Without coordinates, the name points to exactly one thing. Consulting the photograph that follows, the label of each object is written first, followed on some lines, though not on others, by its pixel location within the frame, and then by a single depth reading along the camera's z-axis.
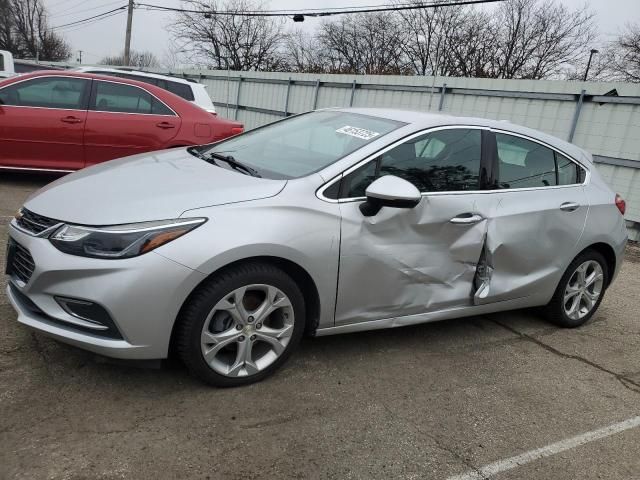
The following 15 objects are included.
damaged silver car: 2.51
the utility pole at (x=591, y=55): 32.19
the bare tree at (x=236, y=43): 41.16
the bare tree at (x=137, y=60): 61.44
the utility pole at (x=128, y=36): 29.94
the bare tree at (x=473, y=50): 32.19
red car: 6.45
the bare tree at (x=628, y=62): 31.44
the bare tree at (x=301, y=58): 41.47
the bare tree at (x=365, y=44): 36.81
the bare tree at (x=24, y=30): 54.75
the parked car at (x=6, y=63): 12.15
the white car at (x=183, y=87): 9.15
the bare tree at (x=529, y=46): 32.59
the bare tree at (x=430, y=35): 32.94
